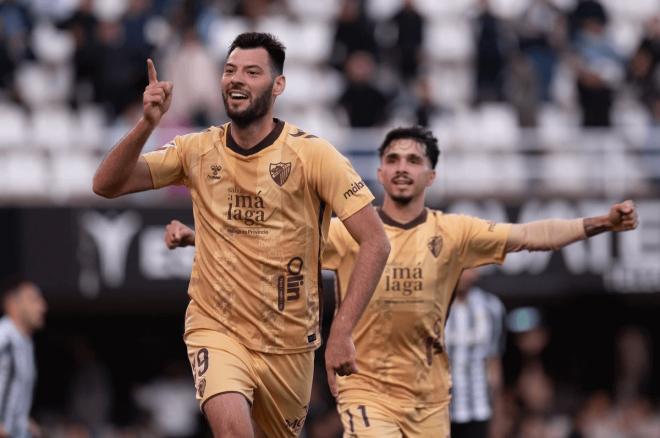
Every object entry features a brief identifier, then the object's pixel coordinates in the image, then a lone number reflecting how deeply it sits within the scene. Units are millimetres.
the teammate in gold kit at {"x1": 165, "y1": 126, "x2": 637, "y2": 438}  17922
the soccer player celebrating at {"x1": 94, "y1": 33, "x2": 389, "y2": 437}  15094
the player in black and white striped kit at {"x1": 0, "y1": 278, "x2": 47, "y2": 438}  22297
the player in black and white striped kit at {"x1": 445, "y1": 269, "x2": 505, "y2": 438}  23391
